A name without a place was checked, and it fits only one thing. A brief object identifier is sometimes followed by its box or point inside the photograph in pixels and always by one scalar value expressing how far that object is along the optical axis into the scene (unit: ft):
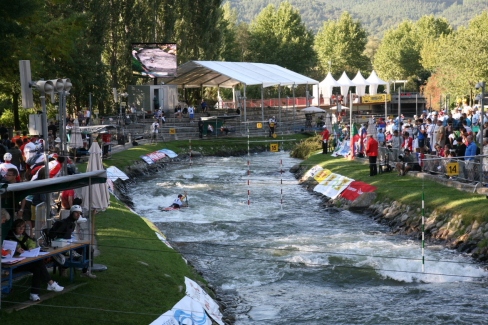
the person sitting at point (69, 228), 51.34
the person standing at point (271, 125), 211.20
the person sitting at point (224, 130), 208.33
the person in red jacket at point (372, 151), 110.01
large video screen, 220.82
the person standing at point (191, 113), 218.59
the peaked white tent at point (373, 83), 302.66
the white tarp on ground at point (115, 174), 123.09
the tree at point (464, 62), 240.32
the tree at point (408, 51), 416.91
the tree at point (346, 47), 457.27
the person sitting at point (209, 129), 206.28
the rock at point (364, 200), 102.90
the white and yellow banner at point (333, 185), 114.52
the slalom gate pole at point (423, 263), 69.57
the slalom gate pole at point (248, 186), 111.26
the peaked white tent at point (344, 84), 295.28
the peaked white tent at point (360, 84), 299.79
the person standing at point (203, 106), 241.55
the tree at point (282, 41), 389.29
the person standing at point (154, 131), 189.57
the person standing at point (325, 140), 156.35
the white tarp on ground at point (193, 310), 48.52
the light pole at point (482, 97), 76.12
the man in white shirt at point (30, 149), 88.47
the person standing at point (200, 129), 203.27
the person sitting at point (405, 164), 104.73
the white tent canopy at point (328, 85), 299.99
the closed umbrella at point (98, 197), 66.42
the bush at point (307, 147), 174.98
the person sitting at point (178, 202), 106.22
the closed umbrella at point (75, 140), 120.16
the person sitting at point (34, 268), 47.15
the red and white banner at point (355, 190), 106.22
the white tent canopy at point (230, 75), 219.00
